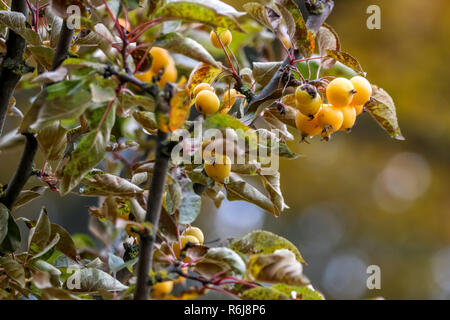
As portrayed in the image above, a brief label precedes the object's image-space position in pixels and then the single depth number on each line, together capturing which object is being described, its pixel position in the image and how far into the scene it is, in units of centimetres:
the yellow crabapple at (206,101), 84
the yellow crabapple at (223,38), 89
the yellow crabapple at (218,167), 81
